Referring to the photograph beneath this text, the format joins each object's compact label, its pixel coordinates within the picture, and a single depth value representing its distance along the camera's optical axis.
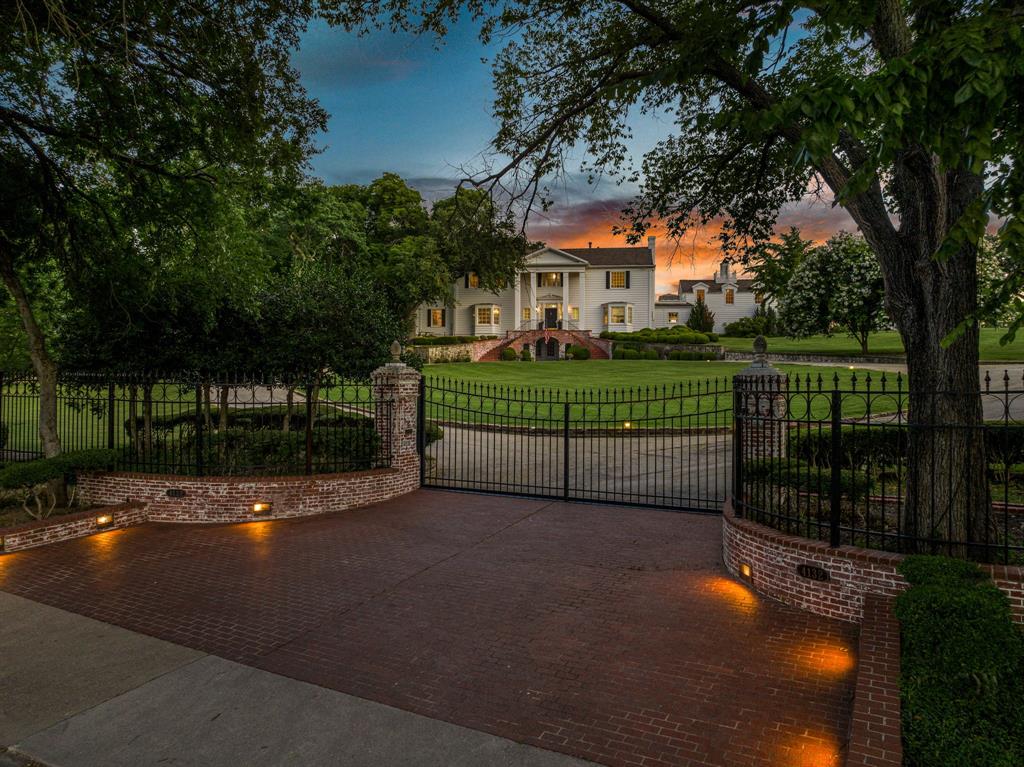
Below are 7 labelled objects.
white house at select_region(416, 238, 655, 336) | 53.47
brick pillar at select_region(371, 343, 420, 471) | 11.45
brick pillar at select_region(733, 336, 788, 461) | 7.61
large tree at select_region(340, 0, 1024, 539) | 3.93
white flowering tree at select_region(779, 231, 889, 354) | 30.58
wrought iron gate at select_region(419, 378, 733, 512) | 11.36
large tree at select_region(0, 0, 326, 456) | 8.88
